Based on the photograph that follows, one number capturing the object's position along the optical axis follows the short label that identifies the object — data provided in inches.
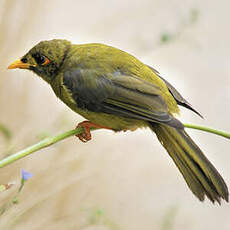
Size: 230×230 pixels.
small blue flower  160.8
